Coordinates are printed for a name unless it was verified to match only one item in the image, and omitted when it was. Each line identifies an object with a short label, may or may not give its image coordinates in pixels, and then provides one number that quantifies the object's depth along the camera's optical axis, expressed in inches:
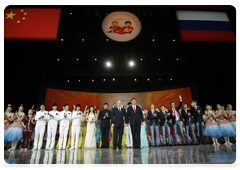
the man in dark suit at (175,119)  222.1
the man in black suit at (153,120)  217.4
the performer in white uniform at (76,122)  198.4
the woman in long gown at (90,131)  200.1
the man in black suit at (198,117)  221.6
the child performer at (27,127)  211.4
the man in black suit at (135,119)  169.0
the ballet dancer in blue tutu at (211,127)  196.8
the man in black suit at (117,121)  169.6
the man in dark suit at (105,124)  199.6
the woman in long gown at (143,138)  201.3
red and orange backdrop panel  434.9
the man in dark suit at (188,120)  225.8
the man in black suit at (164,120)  221.0
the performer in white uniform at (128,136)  202.1
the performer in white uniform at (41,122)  194.4
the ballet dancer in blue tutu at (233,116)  208.4
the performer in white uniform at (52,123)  194.2
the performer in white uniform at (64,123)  193.9
